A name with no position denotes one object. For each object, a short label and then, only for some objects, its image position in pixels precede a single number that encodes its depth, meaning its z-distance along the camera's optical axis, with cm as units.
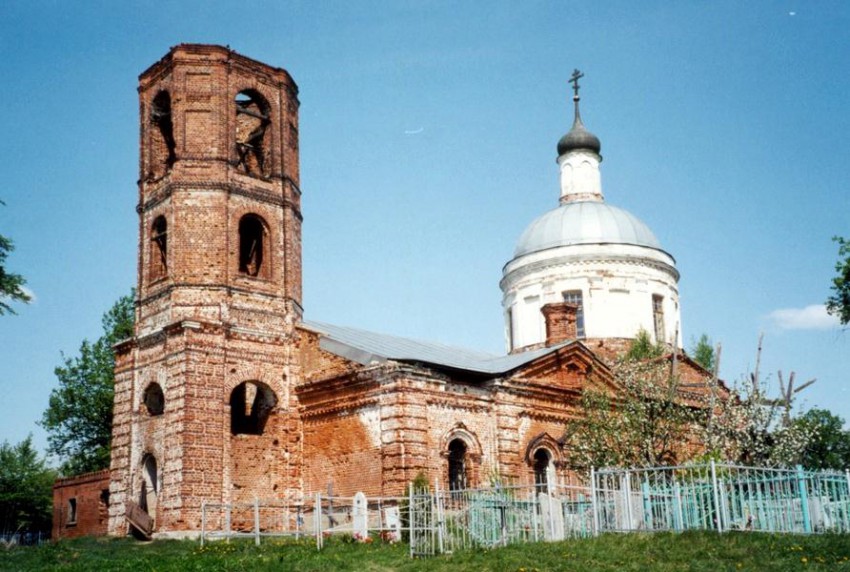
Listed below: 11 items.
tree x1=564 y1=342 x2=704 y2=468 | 2202
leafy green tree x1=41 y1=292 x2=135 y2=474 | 3509
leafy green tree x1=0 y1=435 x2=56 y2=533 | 3612
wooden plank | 2075
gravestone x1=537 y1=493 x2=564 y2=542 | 1580
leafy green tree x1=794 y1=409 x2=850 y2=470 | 3888
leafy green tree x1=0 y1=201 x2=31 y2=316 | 1689
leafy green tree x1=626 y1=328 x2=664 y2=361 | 2872
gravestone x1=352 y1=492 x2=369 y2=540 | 1888
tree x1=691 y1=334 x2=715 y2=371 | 3562
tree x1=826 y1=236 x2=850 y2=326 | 1873
